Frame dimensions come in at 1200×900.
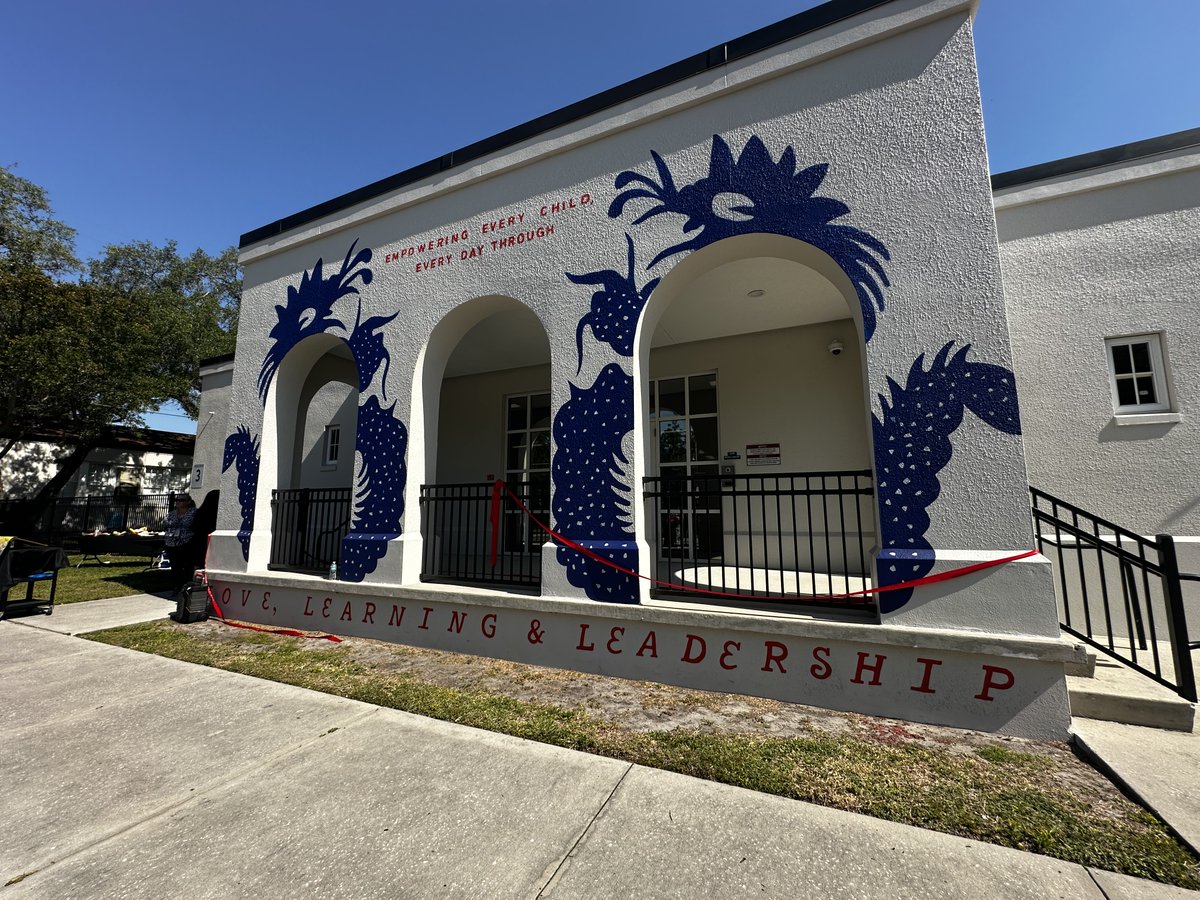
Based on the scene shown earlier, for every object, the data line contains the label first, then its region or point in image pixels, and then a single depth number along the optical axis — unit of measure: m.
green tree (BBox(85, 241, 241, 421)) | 17.57
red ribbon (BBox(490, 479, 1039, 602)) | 3.72
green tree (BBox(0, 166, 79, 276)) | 17.94
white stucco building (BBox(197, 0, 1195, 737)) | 3.89
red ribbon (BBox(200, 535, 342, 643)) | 6.13
